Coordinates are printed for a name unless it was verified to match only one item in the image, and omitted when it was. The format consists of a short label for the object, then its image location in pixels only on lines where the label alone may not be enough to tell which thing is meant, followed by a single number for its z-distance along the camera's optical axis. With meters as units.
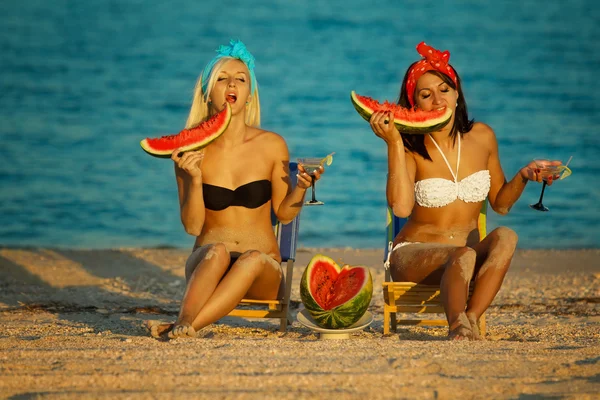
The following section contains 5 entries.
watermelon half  11.91
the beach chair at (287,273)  12.56
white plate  11.96
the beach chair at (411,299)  12.17
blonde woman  12.47
